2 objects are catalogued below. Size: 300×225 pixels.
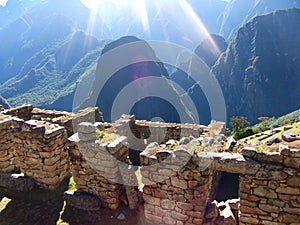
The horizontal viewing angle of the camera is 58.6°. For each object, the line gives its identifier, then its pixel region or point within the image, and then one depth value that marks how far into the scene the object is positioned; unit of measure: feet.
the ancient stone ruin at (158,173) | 19.06
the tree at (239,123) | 171.61
